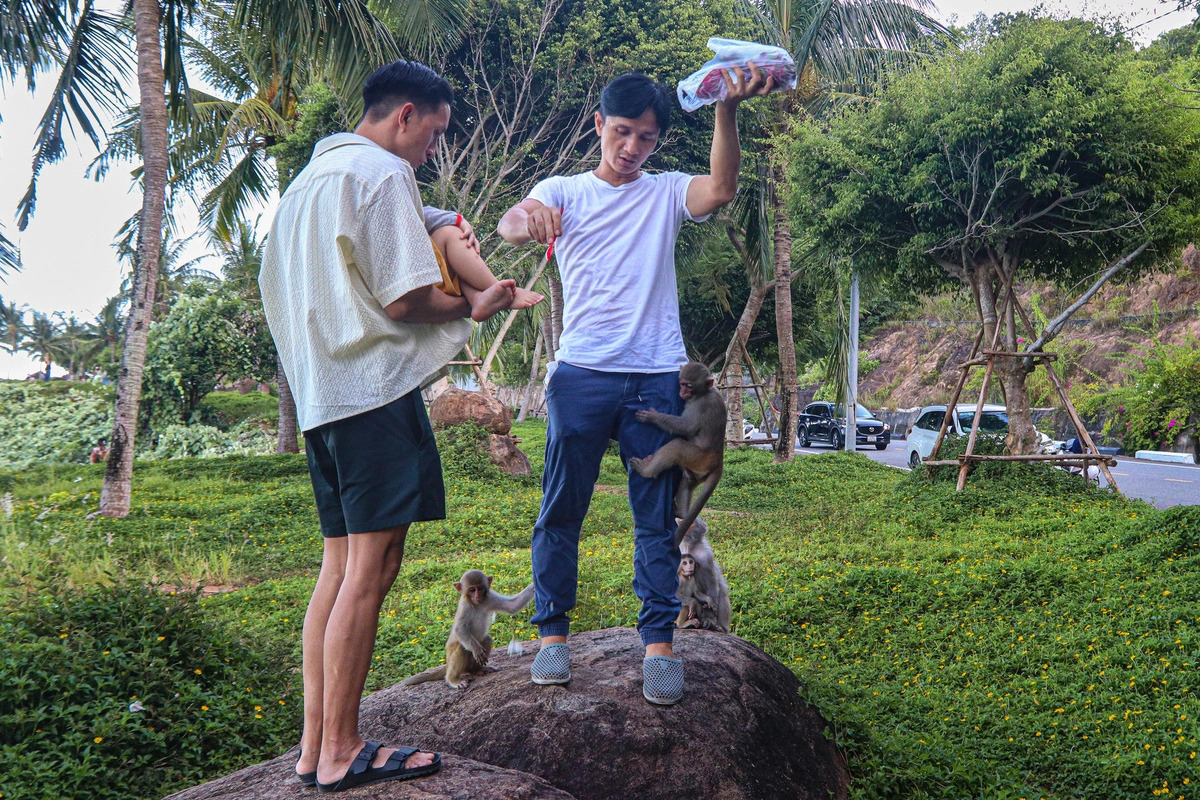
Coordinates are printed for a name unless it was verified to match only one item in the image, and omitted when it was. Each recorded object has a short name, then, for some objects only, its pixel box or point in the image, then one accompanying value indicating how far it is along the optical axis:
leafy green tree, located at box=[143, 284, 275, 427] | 18.94
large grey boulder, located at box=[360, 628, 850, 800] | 3.14
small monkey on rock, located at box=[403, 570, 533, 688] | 3.87
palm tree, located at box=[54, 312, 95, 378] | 50.56
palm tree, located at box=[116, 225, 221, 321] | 17.92
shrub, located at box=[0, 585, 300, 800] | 3.79
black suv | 29.70
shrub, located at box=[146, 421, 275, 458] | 18.92
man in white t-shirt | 3.33
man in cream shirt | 2.53
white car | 17.95
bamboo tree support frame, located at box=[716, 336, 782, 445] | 19.17
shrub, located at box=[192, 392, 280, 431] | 21.58
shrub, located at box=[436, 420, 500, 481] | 14.36
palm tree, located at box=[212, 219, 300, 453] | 18.08
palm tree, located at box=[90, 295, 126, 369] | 33.84
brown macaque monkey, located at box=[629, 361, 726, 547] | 3.37
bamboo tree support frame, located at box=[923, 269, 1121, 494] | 11.23
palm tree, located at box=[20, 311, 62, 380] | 52.03
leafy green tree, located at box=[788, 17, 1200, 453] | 10.87
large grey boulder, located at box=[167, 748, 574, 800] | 2.58
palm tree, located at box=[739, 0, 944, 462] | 16.19
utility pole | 21.40
